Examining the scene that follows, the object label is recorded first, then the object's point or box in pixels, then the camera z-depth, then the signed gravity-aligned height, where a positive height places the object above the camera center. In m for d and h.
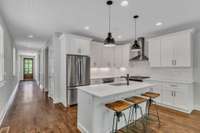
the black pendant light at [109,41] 2.08 +0.58
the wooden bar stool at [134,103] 1.93 -0.76
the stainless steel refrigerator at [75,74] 3.26 -0.28
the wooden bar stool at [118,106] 1.57 -0.73
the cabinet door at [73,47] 3.31 +0.74
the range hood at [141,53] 3.94 +0.56
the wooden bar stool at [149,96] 2.28 -0.76
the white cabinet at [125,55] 4.46 +0.55
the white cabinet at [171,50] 2.90 +0.56
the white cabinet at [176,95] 2.87 -1.00
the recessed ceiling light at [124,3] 1.85 +1.34
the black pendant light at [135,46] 2.51 +0.56
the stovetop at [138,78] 3.69 -0.52
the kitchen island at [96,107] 1.73 -0.84
